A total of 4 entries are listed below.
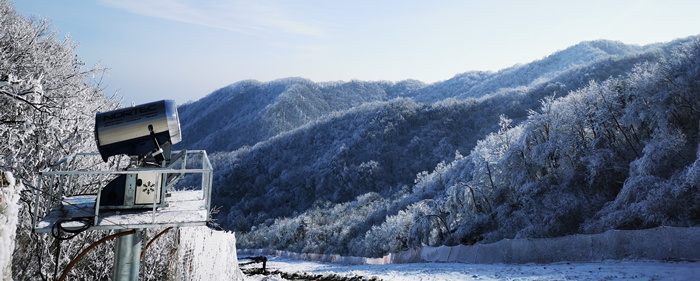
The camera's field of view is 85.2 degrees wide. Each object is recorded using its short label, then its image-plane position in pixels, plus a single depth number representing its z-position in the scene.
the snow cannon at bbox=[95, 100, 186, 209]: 6.10
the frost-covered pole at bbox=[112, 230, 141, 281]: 5.84
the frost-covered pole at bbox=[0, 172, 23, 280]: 3.59
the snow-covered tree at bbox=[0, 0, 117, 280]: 10.39
